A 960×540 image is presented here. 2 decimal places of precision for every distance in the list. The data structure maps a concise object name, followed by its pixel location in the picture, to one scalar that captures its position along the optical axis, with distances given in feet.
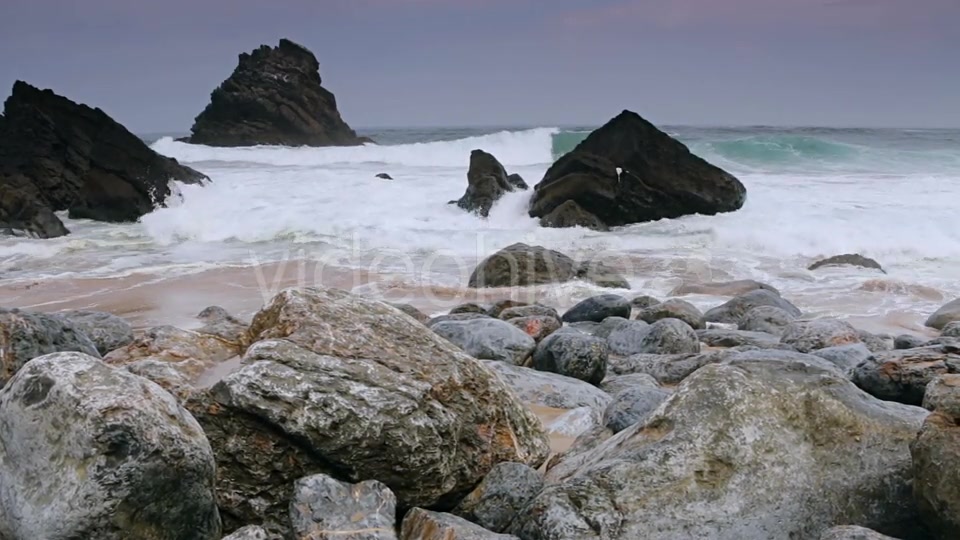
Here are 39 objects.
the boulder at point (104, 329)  22.17
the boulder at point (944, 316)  28.86
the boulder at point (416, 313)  26.45
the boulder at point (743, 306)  29.32
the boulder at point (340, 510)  9.23
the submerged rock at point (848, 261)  40.73
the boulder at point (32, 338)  15.37
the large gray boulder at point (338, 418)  10.05
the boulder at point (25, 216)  50.83
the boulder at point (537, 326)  23.97
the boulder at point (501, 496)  10.67
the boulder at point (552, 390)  17.48
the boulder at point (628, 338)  23.76
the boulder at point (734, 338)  24.72
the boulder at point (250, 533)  9.26
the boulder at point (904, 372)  16.08
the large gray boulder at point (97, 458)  8.38
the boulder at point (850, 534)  8.61
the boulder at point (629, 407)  13.66
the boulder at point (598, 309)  28.12
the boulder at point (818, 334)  23.20
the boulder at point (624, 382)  19.02
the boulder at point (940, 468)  8.89
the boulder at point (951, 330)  25.11
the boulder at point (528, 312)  26.79
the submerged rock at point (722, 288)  34.45
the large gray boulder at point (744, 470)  9.57
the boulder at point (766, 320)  27.35
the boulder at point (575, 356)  19.60
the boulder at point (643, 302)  31.60
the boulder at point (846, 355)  19.65
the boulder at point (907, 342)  23.93
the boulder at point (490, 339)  21.04
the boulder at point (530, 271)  35.47
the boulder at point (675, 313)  27.48
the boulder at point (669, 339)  23.41
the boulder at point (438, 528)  9.47
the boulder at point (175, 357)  10.93
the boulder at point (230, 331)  12.65
